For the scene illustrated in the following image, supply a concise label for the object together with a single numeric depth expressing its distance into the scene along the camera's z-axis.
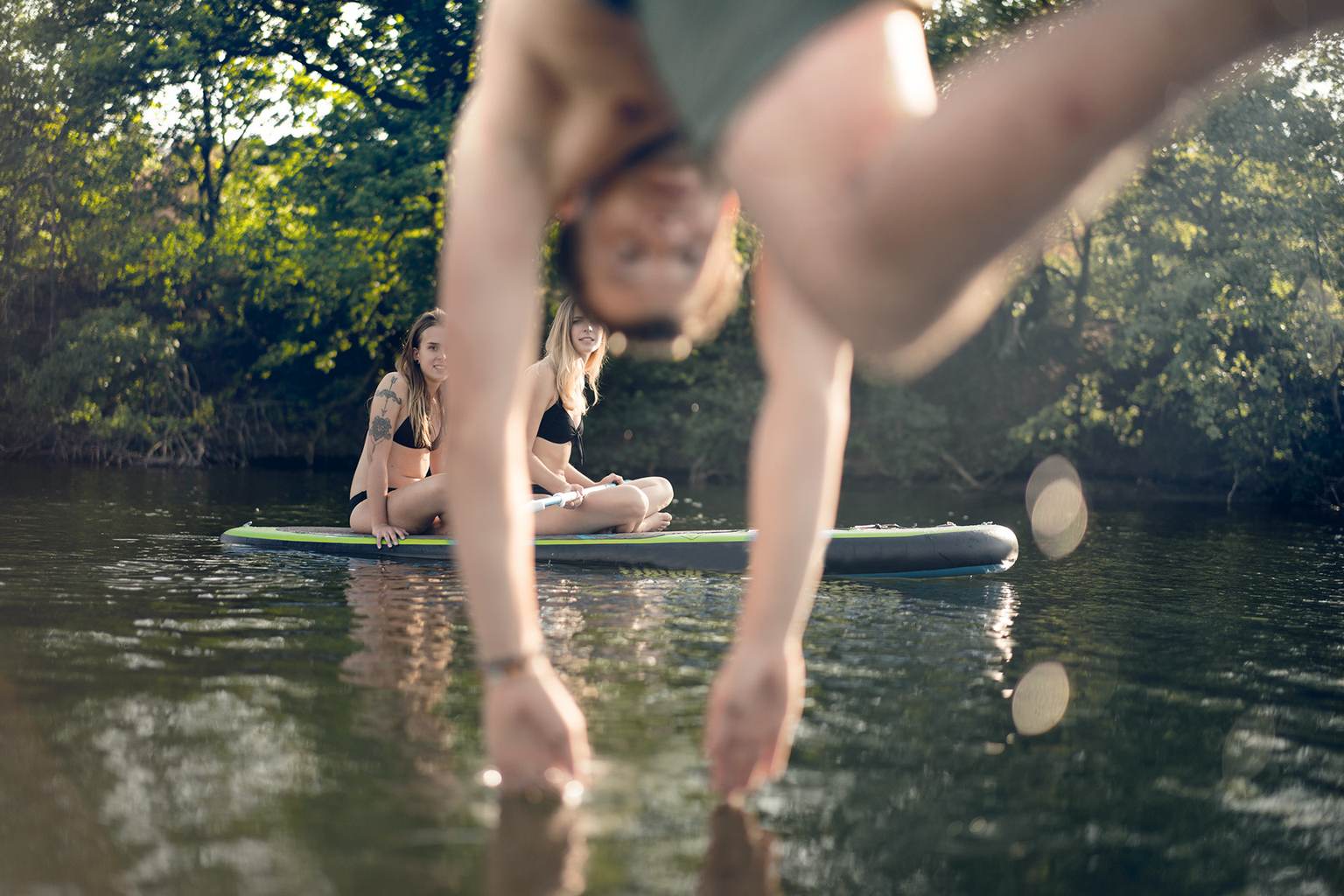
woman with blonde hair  6.86
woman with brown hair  6.62
